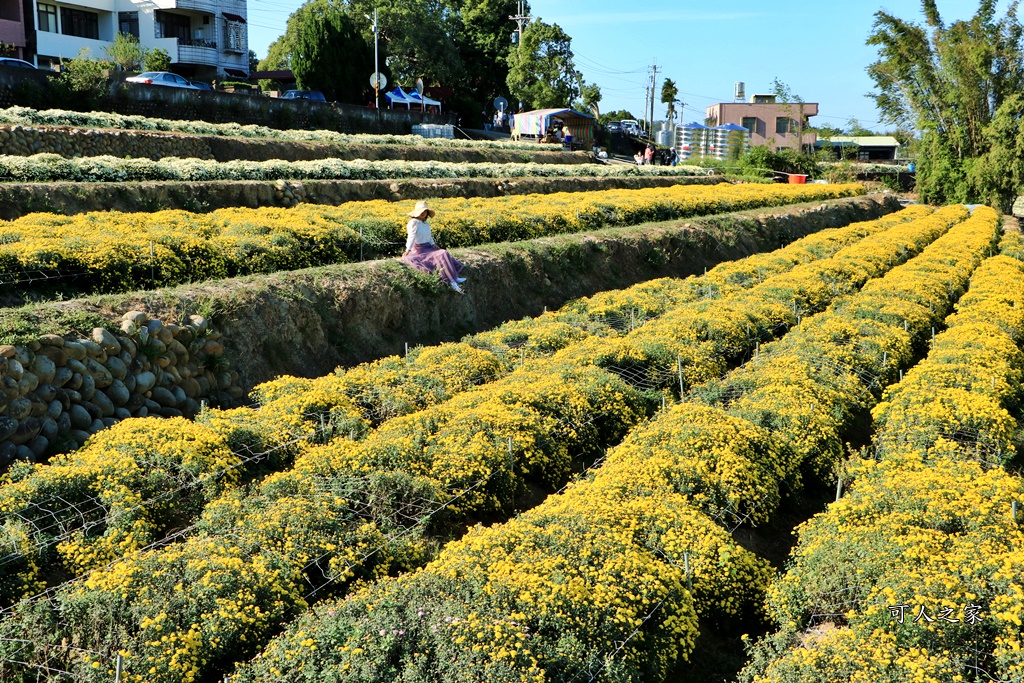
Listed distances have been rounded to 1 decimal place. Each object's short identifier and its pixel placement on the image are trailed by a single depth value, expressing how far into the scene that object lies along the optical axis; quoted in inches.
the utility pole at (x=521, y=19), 2197.0
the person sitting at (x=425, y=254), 578.2
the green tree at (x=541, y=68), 2022.6
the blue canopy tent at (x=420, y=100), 1877.5
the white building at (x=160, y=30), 1569.9
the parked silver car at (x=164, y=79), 1341.8
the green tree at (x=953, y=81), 1649.9
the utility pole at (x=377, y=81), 1706.4
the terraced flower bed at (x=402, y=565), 215.9
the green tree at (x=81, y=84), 999.4
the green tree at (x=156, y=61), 1562.5
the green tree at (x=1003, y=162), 1503.4
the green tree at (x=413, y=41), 2016.5
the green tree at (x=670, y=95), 3580.2
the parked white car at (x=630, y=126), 2491.9
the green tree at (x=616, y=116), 3417.8
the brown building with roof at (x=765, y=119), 2731.3
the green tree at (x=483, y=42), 2287.2
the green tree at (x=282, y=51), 2240.4
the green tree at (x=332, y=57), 1737.2
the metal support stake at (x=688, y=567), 256.5
